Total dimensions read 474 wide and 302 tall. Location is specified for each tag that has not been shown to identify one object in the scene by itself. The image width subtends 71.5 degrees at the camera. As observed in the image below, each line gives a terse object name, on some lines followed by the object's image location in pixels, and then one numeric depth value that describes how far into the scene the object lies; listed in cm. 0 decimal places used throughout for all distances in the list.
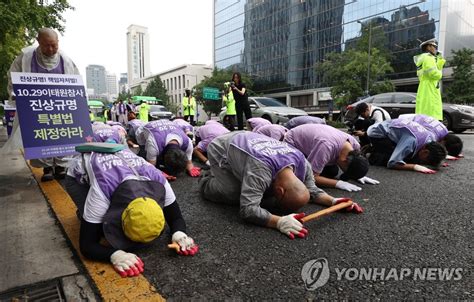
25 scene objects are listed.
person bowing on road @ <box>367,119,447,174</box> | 407
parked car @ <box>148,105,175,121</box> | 1646
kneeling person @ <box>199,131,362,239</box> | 222
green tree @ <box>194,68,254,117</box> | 4325
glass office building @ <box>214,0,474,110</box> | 3281
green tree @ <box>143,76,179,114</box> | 6457
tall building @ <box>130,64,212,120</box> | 7031
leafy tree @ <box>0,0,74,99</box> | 544
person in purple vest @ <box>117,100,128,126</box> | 1350
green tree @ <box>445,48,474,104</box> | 2331
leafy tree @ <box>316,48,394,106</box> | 2166
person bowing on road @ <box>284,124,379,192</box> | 308
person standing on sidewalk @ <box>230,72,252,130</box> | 775
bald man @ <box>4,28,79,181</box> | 348
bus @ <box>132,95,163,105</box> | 1863
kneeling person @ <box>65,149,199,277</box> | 177
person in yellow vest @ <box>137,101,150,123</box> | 1207
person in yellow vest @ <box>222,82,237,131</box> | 1095
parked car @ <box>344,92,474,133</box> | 838
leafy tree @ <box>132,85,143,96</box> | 7569
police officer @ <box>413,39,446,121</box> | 546
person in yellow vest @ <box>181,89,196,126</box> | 1322
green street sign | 2067
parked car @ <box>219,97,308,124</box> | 1090
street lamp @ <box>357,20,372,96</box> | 2097
